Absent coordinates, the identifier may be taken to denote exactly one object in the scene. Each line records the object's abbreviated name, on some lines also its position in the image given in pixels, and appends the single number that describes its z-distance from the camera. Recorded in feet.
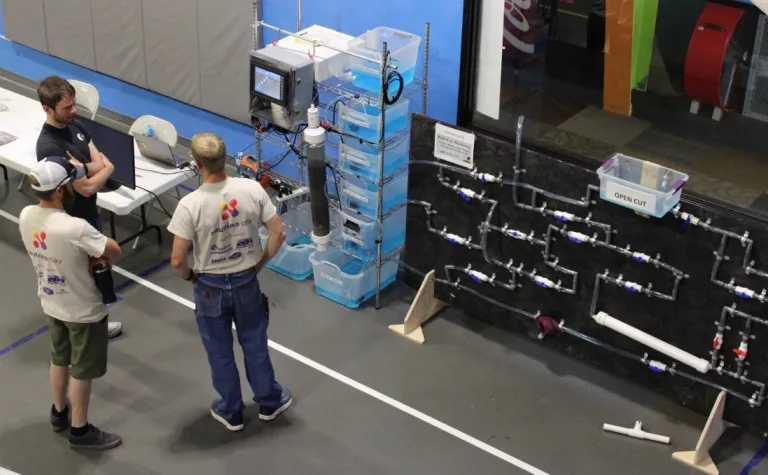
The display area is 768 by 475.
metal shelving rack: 17.57
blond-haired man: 14.11
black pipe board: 15.34
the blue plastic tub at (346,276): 19.44
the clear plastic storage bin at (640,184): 15.08
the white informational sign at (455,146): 17.24
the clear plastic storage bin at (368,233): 19.38
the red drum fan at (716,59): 16.06
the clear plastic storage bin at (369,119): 18.33
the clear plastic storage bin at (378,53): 18.15
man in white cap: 13.66
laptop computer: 20.86
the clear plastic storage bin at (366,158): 18.76
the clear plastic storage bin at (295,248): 20.51
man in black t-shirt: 15.57
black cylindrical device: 17.74
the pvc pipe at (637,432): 16.25
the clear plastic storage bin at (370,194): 19.27
